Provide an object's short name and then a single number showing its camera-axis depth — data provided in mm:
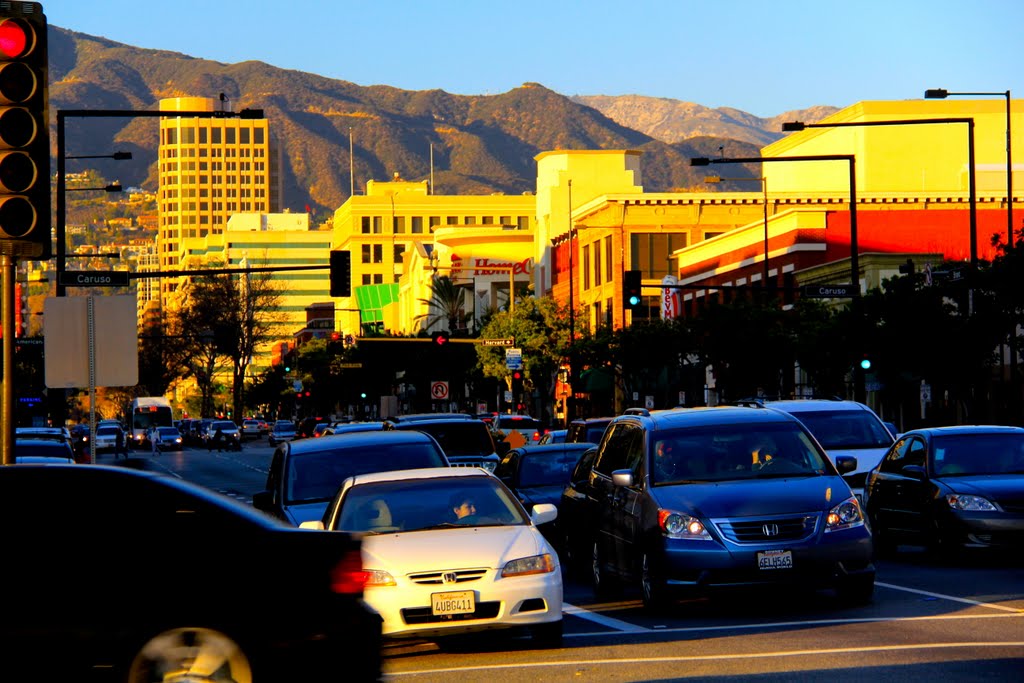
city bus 113625
